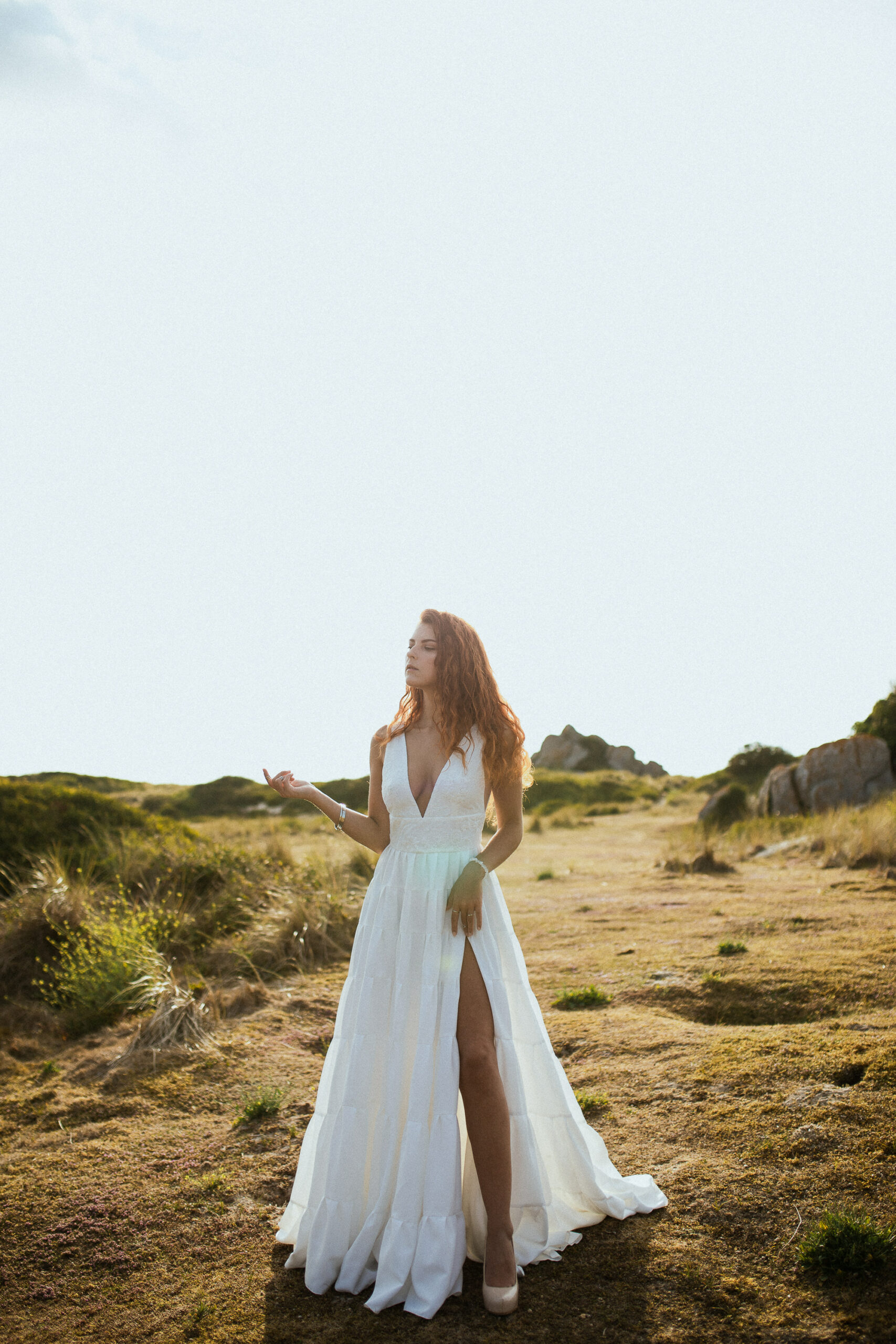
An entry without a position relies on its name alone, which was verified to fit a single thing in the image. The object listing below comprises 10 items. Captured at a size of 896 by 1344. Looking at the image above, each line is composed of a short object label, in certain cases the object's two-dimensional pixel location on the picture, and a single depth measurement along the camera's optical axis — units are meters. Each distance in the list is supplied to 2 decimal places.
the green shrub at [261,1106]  4.89
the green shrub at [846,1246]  2.96
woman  3.09
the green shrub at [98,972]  6.94
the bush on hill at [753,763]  33.28
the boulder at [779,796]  19.42
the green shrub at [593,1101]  4.44
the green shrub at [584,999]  6.20
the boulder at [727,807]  20.83
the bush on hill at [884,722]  19.64
